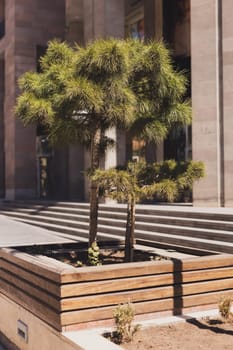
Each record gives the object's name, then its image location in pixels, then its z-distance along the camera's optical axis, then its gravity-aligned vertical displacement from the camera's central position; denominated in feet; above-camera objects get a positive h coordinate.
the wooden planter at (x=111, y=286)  19.67 -4.36
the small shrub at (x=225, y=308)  20.51 -5.12
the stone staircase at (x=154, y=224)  34.14 -3.47
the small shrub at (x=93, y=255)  24.54 -3.50
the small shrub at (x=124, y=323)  18.39 -5.12
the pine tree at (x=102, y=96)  23.09 +4.57
